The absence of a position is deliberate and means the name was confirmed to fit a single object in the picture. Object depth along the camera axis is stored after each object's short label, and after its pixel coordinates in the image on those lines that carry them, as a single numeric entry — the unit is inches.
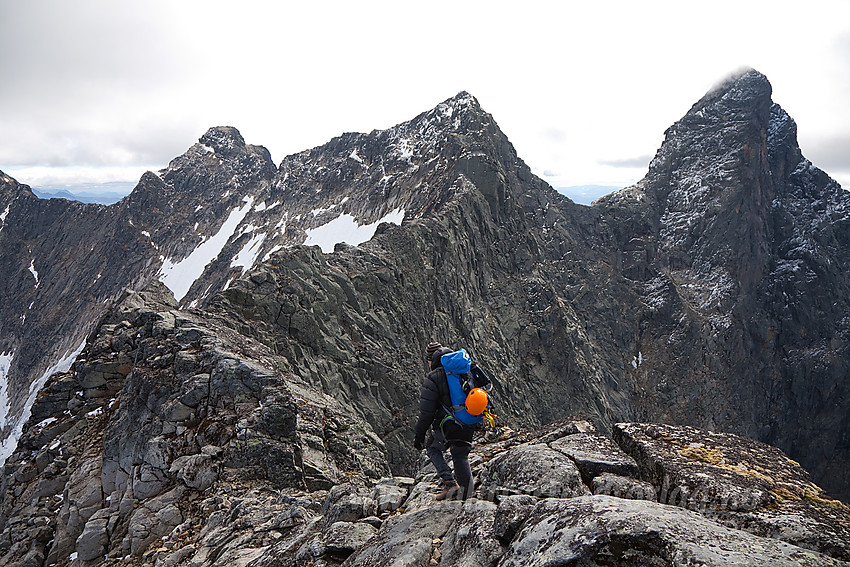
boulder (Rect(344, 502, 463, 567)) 265.9
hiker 329.1
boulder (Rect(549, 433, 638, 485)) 307.9
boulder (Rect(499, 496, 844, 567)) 183.8
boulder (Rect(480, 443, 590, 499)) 291.9
